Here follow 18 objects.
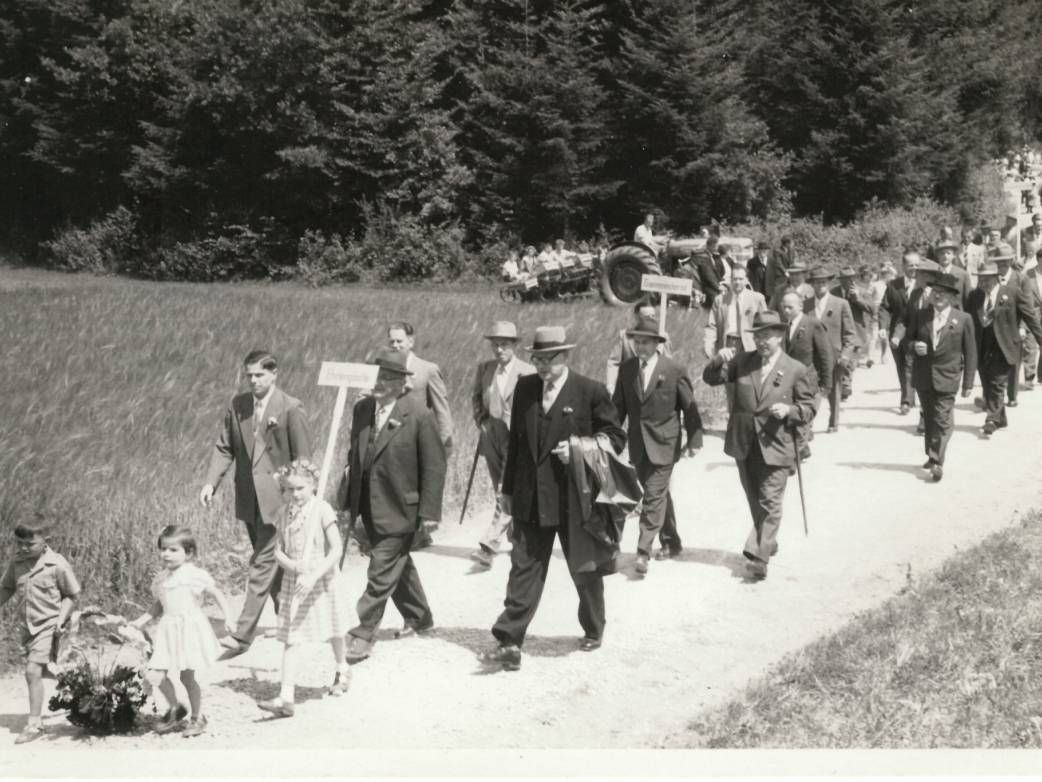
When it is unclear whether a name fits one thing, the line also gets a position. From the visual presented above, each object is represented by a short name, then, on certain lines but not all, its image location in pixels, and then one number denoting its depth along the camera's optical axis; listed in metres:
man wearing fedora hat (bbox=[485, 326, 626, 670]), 8.36
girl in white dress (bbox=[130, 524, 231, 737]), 7.34
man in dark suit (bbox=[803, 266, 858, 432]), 15.15
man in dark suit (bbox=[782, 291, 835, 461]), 12.82
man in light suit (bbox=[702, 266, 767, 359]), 13.69
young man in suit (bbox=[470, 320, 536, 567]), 10.58
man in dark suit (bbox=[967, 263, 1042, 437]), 15.11
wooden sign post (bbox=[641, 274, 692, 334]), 11.84
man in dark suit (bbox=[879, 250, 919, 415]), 16.28
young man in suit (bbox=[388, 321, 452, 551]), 10.15
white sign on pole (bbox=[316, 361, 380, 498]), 8.16
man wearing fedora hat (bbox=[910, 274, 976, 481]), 13.18
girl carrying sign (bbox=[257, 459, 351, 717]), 7.74
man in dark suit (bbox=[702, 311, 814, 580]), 10.09
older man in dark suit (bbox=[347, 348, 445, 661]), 8.46
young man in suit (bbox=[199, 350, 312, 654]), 8.85
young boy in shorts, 7.63
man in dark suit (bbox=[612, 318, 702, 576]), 10.23
